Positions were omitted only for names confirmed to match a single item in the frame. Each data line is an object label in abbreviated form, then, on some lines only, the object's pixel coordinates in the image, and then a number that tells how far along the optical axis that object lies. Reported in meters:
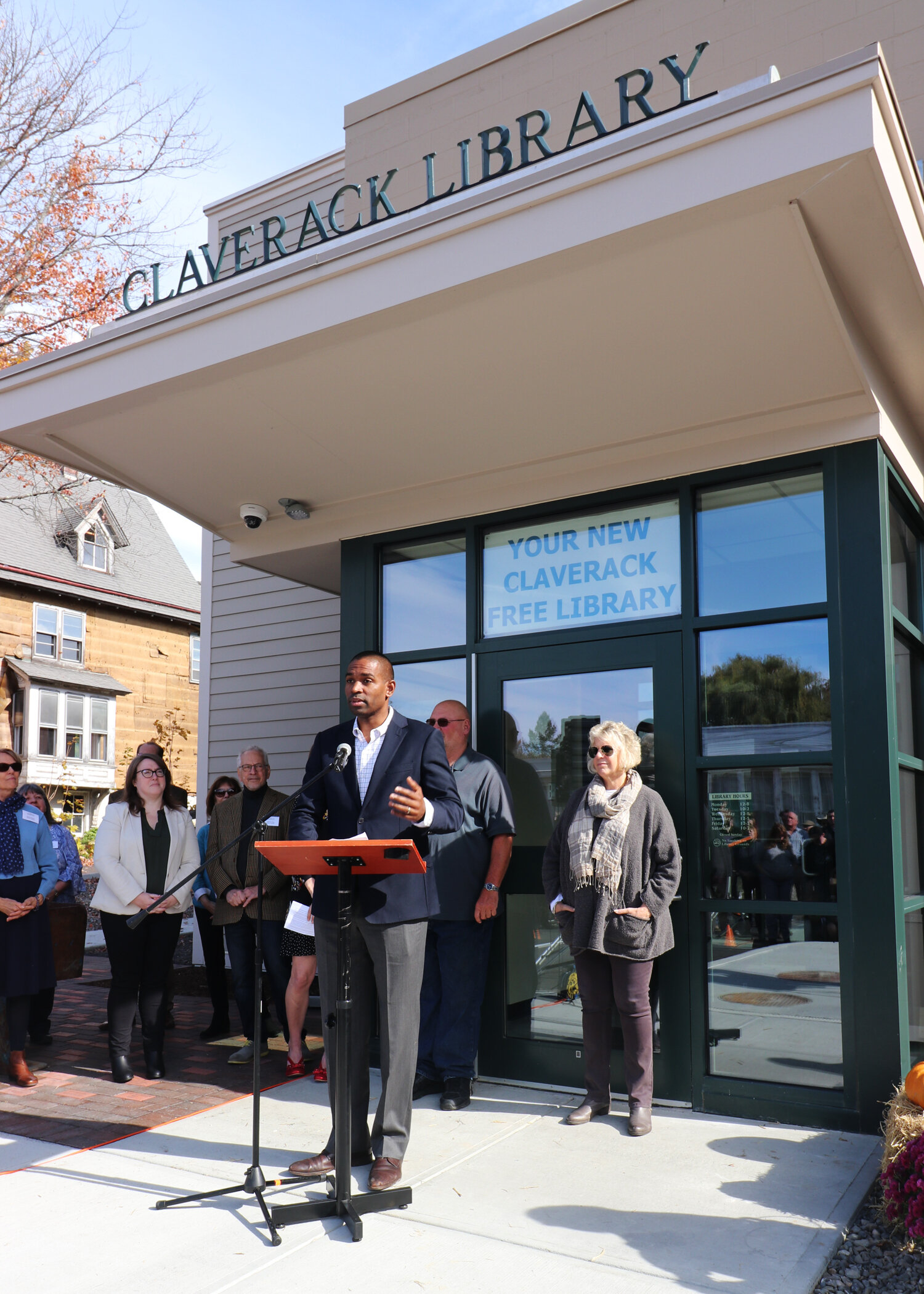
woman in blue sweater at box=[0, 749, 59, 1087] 5.13
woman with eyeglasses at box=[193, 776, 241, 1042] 6.22
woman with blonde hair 4.28
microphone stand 3.12
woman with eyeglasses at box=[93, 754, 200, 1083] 5.19
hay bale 3.19
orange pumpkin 3.37
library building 3.46
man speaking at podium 3.55
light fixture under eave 5.93
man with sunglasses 4.75
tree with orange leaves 12.25
